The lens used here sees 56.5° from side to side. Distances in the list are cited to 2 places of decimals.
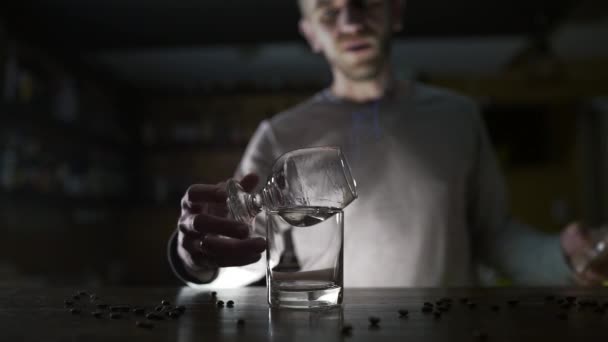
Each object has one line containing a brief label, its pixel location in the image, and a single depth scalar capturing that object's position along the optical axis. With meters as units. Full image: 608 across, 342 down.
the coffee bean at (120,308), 0.66
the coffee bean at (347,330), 0.50
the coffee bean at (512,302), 0.70
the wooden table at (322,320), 0.50
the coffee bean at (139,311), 0.65
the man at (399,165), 1.31
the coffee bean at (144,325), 0.54
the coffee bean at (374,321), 0.54
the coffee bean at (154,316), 0.60
